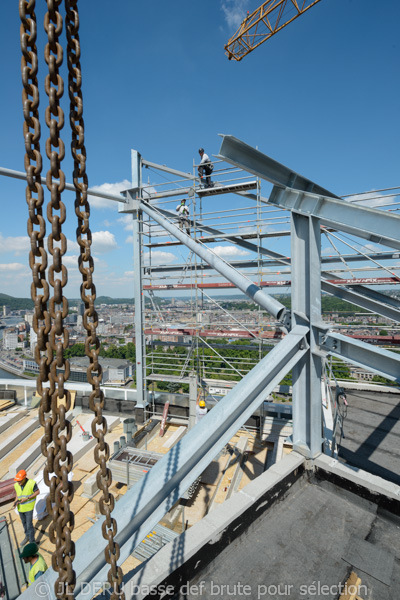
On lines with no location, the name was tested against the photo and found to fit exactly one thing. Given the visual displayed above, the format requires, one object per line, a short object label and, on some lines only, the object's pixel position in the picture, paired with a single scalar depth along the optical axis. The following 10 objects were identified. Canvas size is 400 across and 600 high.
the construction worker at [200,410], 9.43
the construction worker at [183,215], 12.00
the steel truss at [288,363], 2.20
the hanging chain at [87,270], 1.57
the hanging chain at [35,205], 1.34
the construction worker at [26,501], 5.81
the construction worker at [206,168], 11.36
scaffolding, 10.80
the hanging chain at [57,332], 1.40
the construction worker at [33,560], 4.16
